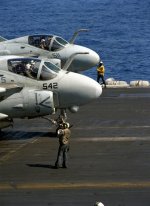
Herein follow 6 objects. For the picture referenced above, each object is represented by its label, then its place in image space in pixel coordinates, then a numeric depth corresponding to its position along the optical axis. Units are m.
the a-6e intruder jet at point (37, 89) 27.25
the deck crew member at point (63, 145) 23.85
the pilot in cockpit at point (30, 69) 27.98
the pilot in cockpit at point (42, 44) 40.09
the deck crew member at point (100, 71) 47.33
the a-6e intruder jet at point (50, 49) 39.84
